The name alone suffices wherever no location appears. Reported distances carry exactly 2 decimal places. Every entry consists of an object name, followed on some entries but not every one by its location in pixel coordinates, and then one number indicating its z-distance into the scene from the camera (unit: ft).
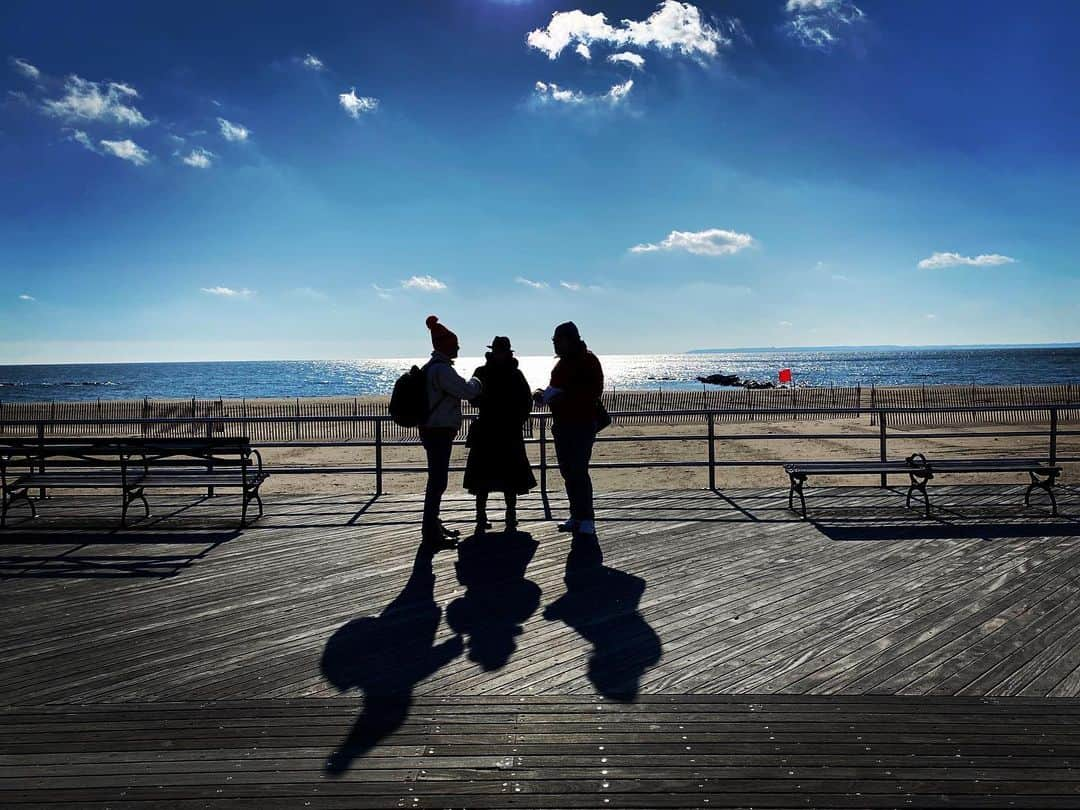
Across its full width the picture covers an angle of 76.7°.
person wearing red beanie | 17.72
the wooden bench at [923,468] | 21.18
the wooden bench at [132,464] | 21.03
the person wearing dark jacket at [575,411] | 18.57
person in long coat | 18.94
